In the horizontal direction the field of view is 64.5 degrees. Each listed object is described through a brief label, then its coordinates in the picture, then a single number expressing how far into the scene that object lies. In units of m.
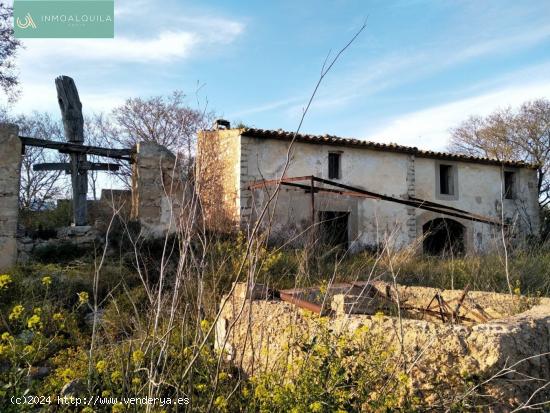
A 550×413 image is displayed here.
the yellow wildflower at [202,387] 2.17
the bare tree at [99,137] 19.14
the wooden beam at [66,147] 8.15
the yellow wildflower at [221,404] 1.94
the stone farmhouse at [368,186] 10.66
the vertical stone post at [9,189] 7.67
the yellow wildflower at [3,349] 2.08
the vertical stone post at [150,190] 8.73
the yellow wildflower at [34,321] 2.09
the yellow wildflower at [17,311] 2.30
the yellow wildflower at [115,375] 2.29
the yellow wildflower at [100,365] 2.25
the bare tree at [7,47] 10.83
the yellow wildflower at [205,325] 2.62
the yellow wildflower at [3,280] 2.38
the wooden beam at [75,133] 8.40
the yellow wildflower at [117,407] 1.90
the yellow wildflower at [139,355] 2.12
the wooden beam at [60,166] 8.23
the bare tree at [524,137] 17.94
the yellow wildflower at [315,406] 1.77
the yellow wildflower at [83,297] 2.61
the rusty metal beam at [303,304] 3.15
